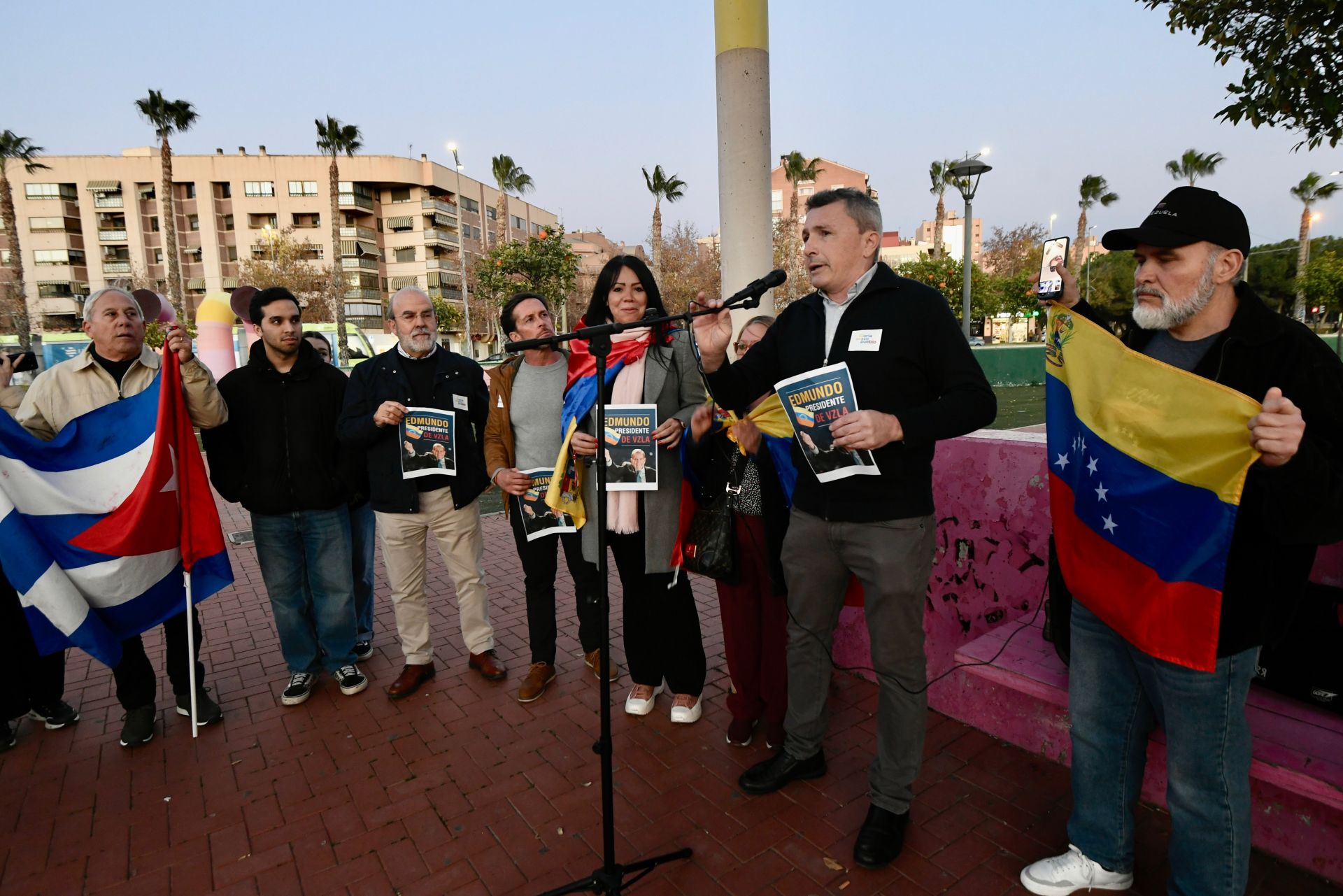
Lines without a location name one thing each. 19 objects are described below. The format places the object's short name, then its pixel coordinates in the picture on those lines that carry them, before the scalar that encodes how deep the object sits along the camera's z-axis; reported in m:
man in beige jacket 3.70
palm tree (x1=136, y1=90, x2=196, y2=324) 28.73
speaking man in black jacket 2.55
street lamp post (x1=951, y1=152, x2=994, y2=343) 15.31
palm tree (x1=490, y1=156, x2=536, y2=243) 49.56
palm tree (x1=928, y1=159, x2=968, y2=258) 48.75
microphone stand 2.30
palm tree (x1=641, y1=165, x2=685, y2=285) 43.87
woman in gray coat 3.47
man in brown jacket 3.94
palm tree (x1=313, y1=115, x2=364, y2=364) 32.62
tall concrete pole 5.02
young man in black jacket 4.04
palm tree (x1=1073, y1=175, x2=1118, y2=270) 53.41
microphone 2.19
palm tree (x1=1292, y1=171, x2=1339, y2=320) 43.75
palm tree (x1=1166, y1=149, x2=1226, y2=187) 47.59
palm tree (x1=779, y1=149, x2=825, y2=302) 45.98
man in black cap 1.82
